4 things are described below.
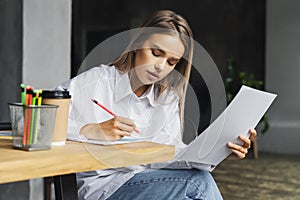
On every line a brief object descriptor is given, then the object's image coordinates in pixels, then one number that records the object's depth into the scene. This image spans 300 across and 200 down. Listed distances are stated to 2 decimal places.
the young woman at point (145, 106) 2.02
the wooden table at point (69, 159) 1.59
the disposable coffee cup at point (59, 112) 1.84
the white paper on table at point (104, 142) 1.89
